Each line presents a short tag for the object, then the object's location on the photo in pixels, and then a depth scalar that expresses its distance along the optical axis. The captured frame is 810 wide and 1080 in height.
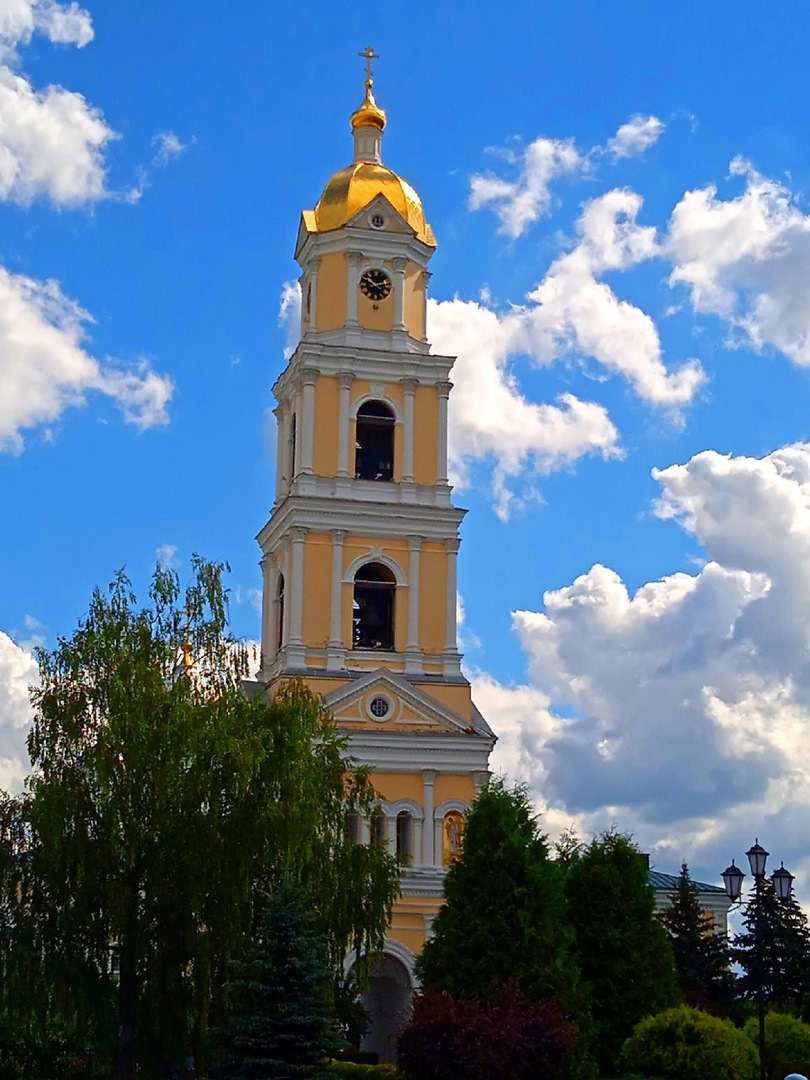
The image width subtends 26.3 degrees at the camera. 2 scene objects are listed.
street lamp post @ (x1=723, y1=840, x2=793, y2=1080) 28.47
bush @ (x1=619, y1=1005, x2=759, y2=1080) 30.95
